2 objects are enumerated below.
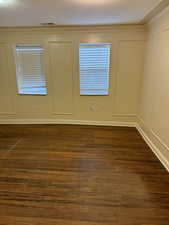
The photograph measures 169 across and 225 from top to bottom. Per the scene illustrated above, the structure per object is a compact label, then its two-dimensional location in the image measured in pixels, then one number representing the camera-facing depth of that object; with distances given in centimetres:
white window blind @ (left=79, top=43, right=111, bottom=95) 373
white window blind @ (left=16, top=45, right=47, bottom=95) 384
